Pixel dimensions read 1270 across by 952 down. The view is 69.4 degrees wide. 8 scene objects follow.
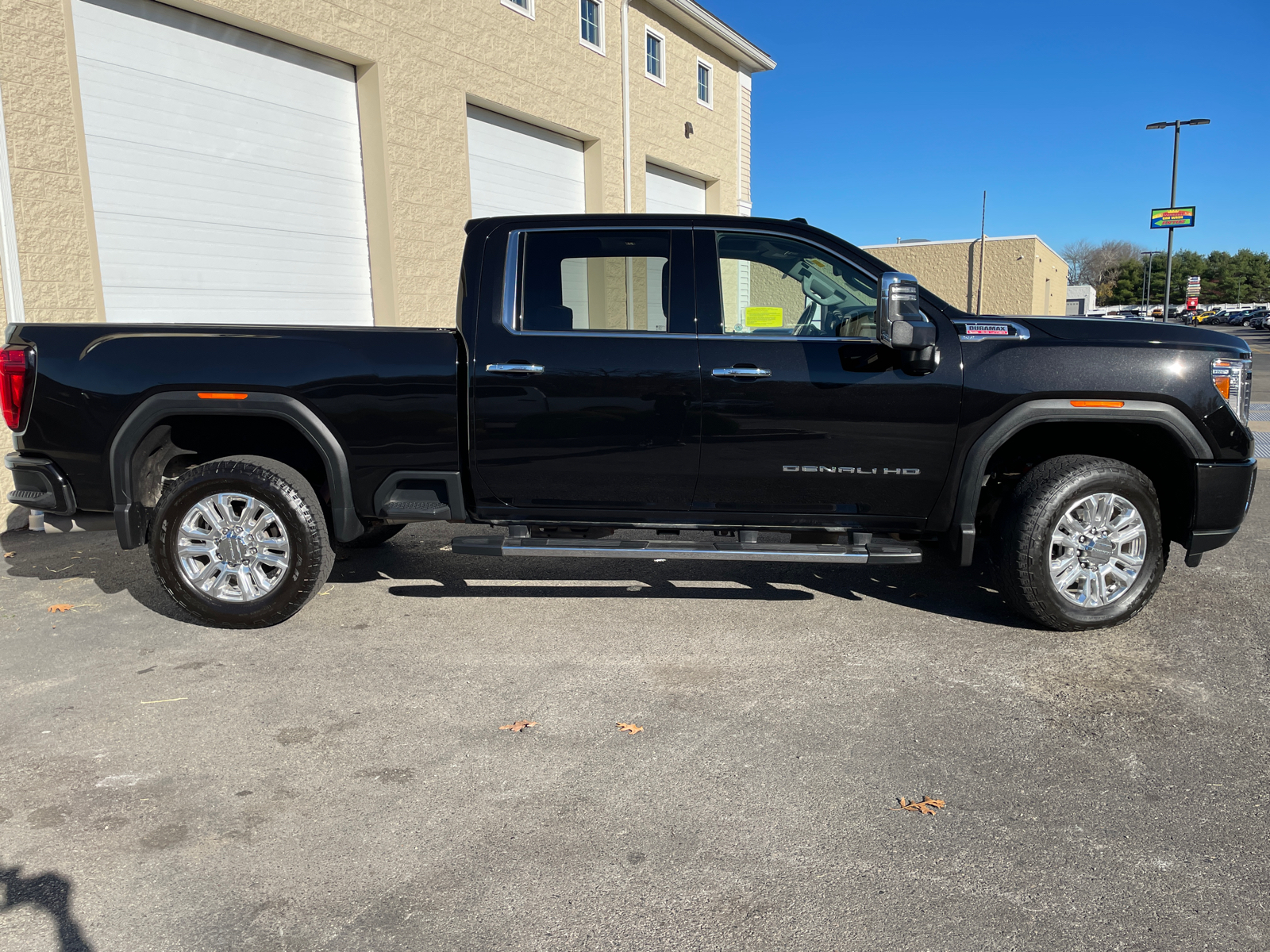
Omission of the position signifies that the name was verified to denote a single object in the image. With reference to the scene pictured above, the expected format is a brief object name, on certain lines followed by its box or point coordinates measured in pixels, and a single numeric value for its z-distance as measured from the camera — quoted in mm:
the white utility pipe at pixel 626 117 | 14516
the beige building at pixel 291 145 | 7320
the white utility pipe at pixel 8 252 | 6910
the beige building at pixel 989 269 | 37031
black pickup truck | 4523
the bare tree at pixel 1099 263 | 106750
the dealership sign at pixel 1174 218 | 30594
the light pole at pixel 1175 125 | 30694
